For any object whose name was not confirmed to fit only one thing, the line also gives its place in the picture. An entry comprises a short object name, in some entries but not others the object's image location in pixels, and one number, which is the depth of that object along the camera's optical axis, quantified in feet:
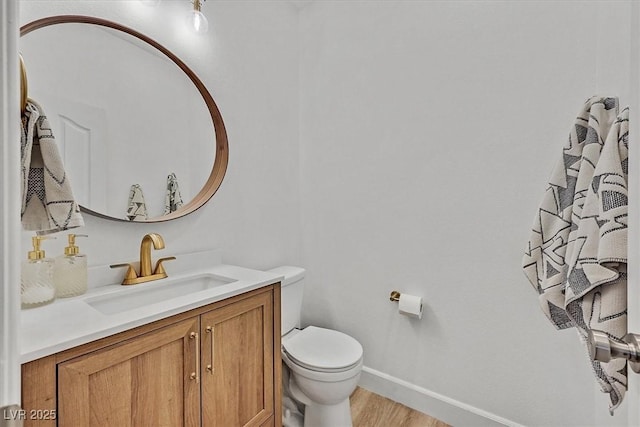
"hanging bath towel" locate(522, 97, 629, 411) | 1.95
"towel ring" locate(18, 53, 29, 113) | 2.08
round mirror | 3.90
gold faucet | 4.22
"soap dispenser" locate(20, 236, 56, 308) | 3.25
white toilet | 4.80
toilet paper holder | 5.82
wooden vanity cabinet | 2.59
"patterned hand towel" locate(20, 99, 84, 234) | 2.72
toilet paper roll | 5.51
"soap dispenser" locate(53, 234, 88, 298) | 3.63
